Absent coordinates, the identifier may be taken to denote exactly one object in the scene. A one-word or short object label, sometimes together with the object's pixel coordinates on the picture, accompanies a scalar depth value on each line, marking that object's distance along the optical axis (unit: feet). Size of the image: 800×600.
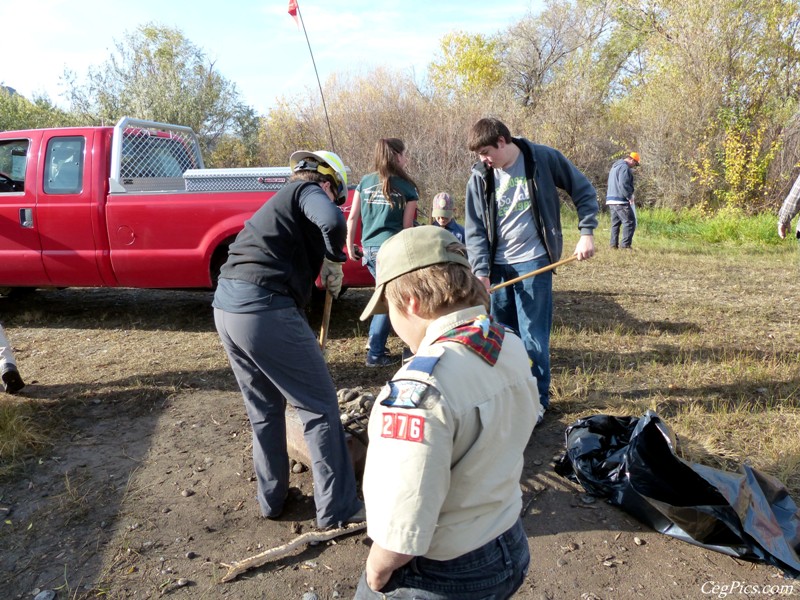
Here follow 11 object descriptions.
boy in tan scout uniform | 3.75
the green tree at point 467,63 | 106.83
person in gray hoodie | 11.73
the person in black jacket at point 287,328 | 8.32
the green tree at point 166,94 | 70.79
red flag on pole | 25.03
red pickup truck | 18.48
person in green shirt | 14.38
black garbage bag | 8.13
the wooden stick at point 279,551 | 8.36
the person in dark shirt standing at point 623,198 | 34.04
